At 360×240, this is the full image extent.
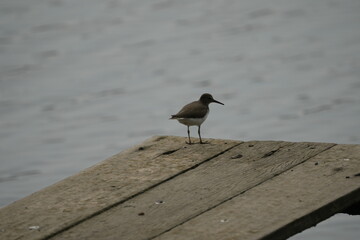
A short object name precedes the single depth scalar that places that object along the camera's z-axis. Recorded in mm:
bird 16359
